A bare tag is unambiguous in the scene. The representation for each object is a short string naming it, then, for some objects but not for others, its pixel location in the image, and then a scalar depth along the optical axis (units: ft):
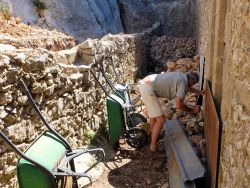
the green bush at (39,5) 27.80
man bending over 10.59
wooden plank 6.63
